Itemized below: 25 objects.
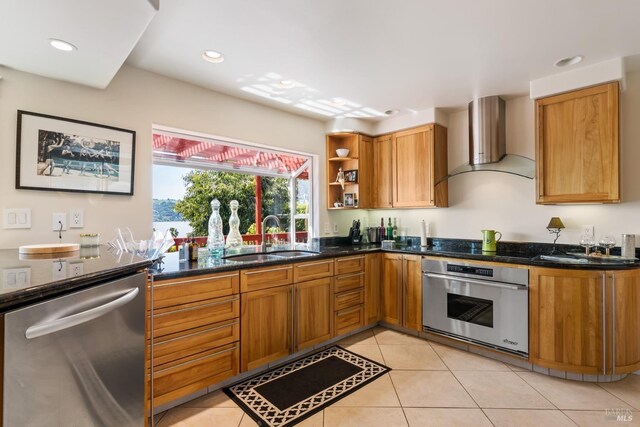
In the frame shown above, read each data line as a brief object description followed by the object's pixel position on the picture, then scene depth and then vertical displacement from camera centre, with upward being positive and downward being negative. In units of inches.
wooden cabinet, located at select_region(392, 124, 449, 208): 130.3 +22.8
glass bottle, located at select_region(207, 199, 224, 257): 106.7 -4.9
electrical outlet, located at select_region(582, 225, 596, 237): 101.0 -4.2
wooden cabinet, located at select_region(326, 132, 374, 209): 144.4 +25.0
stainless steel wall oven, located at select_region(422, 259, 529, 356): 95.1 -30.1
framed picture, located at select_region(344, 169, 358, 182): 144.7 +20.4
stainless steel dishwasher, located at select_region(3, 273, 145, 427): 32.3 -19.1
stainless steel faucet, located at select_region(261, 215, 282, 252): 122.3 -3.9
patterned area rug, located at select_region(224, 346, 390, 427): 73.9 -48.6
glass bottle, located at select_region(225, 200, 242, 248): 116.8 -4.6
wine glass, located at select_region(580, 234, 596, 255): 98.1 -8.1
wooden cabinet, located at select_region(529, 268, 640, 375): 84.2 -30.1
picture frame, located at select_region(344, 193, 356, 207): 144.2 +8.7
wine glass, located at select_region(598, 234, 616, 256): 94.8 -7.8
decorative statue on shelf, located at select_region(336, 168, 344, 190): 144.9 +19.4
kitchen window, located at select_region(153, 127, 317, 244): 103.8 +13.4
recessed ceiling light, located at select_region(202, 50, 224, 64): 82.0 +45.4
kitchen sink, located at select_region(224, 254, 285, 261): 105.9 -14.8
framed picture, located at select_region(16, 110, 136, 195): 72.1 +16.0
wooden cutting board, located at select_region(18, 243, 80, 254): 61.5 -7.0
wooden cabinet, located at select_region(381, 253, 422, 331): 119.0 -30.4
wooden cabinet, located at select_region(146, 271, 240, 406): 70.7 -30.0
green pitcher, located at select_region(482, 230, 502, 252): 119.0 -9.4
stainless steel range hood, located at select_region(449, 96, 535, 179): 115.6 +31.1
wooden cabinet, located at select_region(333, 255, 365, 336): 114.0 -30.4
